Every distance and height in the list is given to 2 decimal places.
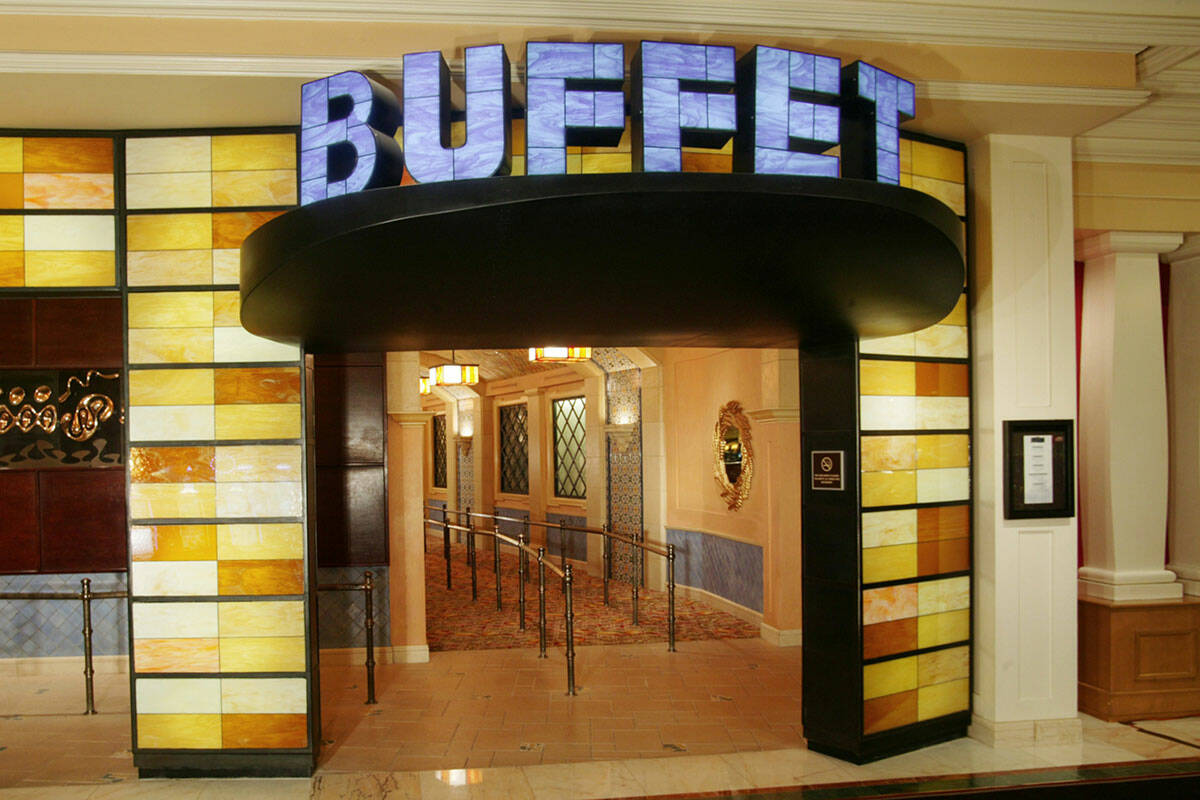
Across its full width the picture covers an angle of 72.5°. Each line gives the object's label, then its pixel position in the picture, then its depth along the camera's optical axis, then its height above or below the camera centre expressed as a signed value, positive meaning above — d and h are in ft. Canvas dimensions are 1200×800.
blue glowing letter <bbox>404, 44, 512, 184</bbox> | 9.77 +3.62
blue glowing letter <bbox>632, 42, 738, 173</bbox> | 9.87 +3.85
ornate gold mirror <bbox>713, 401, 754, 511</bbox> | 25.52 -1.33
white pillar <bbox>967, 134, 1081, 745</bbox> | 14.83 +0.15
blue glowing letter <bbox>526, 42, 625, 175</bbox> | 9.83 +3.87
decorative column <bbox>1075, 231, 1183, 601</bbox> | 17.12 -0.12
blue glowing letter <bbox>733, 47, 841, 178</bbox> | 10.11 +3.73
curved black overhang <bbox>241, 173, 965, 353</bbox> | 7.66 +1.74
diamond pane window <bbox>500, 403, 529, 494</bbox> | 44.21 -1.92
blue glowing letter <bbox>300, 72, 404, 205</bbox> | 10.28 +3.63
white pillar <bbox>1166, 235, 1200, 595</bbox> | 18.06 +0.01
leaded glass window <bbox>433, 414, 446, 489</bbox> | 53.98 -2.37
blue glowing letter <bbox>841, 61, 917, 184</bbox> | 11.02 +3.97
